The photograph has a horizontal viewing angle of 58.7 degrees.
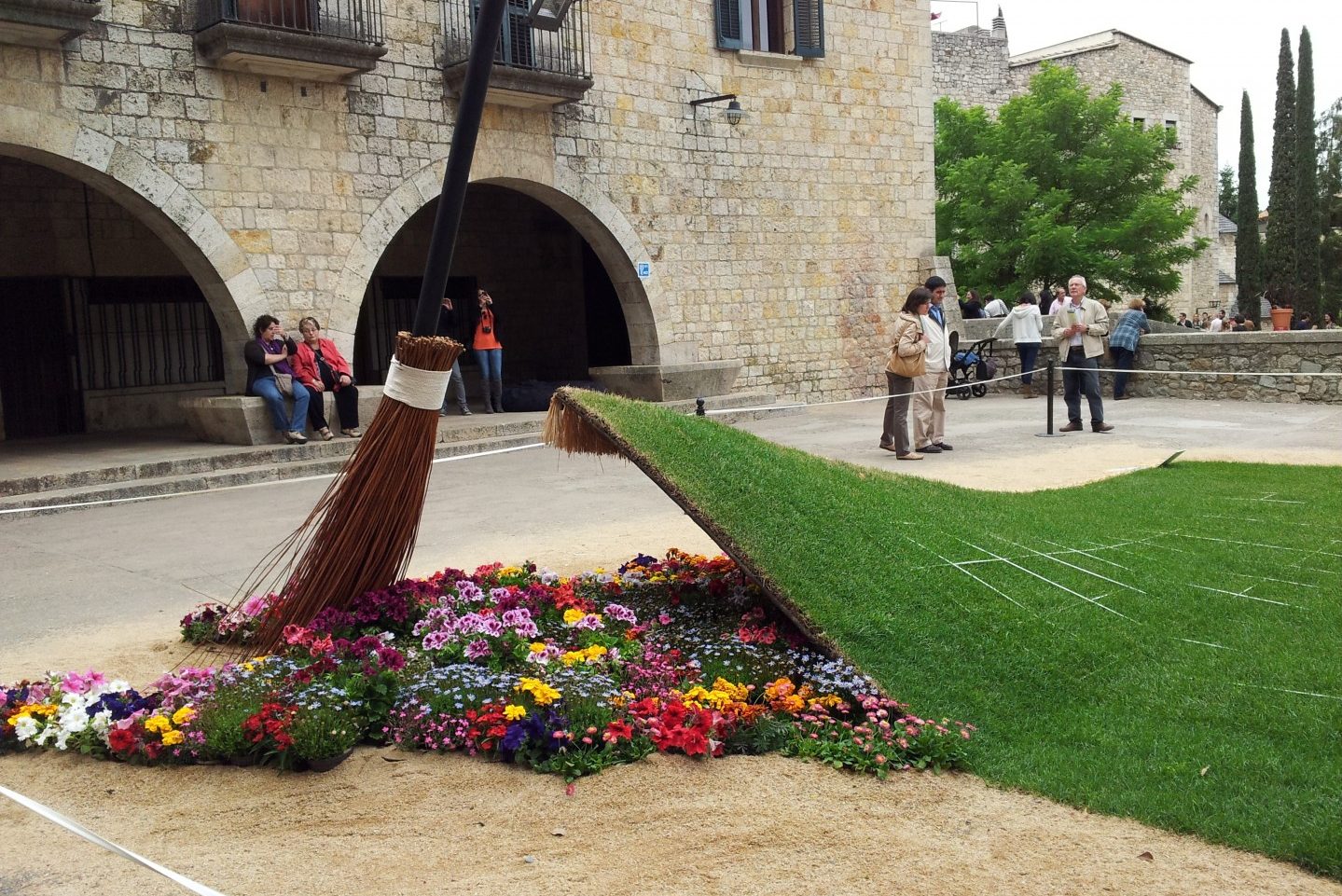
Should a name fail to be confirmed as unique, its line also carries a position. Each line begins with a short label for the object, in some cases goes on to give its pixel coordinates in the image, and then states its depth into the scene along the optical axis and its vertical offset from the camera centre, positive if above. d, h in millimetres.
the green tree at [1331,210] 37469 +3658
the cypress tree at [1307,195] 31797 +3442
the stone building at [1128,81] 34875 +7657
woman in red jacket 11469 -153
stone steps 9312 -904
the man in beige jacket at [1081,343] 11516 -97
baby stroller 17391 -449
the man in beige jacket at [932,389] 10609 -447
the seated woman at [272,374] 11102 -93
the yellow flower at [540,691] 3674 -1050
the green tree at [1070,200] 27656 +3205
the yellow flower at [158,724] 3596 -1072
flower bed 3506 -1092
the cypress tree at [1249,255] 34625 +2090
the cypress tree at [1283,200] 32156 +3458
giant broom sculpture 4090 -393
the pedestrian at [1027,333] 16125 +31
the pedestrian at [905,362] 10305 -188
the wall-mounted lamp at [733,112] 15656 +3081
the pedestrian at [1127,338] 15562 -93
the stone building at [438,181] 10914 +1930
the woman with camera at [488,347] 14352 +107
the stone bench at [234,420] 11148 -518
